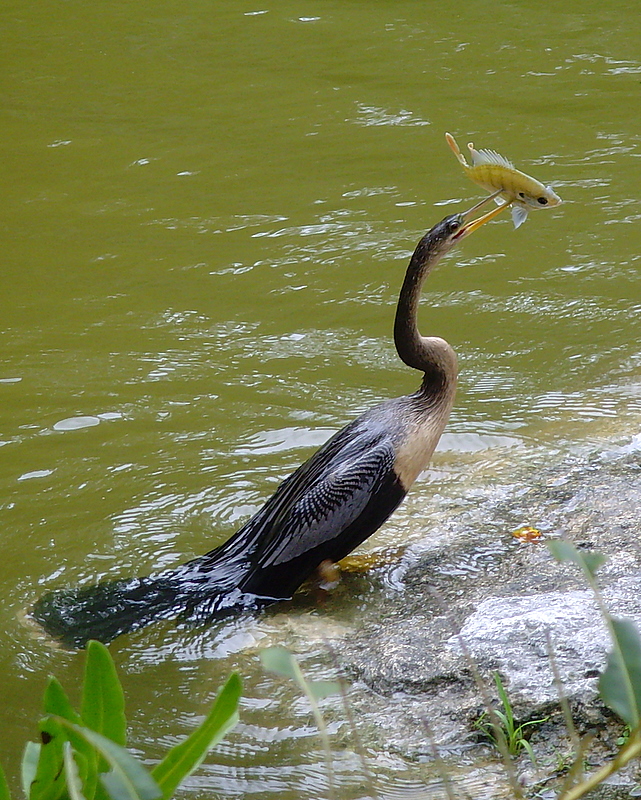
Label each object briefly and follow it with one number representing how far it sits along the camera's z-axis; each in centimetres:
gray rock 1025
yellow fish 1061
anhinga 1055
